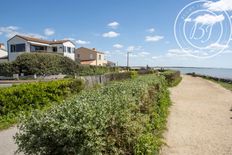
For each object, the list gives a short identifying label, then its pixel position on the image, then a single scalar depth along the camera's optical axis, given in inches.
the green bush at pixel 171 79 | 730.7
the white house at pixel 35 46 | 1132.9
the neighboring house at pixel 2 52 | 1390.9
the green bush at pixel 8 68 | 895.5
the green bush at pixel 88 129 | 82.1
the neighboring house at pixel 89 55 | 1659.7
